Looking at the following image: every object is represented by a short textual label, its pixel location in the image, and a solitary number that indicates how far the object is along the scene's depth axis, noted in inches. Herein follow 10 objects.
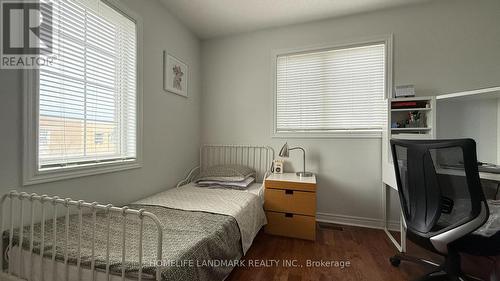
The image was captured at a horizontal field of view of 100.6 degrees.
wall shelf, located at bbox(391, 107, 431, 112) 77.9
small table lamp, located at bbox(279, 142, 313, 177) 94.1
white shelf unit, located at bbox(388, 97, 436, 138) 77.1
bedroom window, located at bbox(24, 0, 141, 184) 51.7
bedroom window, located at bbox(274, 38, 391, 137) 94.7
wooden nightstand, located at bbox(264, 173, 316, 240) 81.9
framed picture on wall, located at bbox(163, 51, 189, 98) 91.8
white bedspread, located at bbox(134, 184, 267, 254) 66.6
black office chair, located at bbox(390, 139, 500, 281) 43.8
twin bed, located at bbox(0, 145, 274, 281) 37.0
